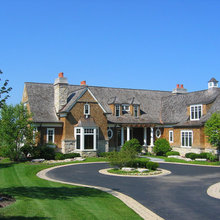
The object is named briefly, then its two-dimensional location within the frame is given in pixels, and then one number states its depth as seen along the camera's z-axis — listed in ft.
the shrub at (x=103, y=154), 121.93
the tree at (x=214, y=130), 106.93
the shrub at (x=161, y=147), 133.18
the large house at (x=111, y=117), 123.13
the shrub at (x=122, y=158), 85.30
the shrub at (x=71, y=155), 115.14
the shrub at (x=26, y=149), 110.05
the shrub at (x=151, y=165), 84.46
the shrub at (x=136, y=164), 87.65
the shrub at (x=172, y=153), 128.72
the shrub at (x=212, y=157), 109.50
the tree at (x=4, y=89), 41.92
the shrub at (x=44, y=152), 111.38
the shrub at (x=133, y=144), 128.57
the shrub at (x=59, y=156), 113.29
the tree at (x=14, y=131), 103.96
